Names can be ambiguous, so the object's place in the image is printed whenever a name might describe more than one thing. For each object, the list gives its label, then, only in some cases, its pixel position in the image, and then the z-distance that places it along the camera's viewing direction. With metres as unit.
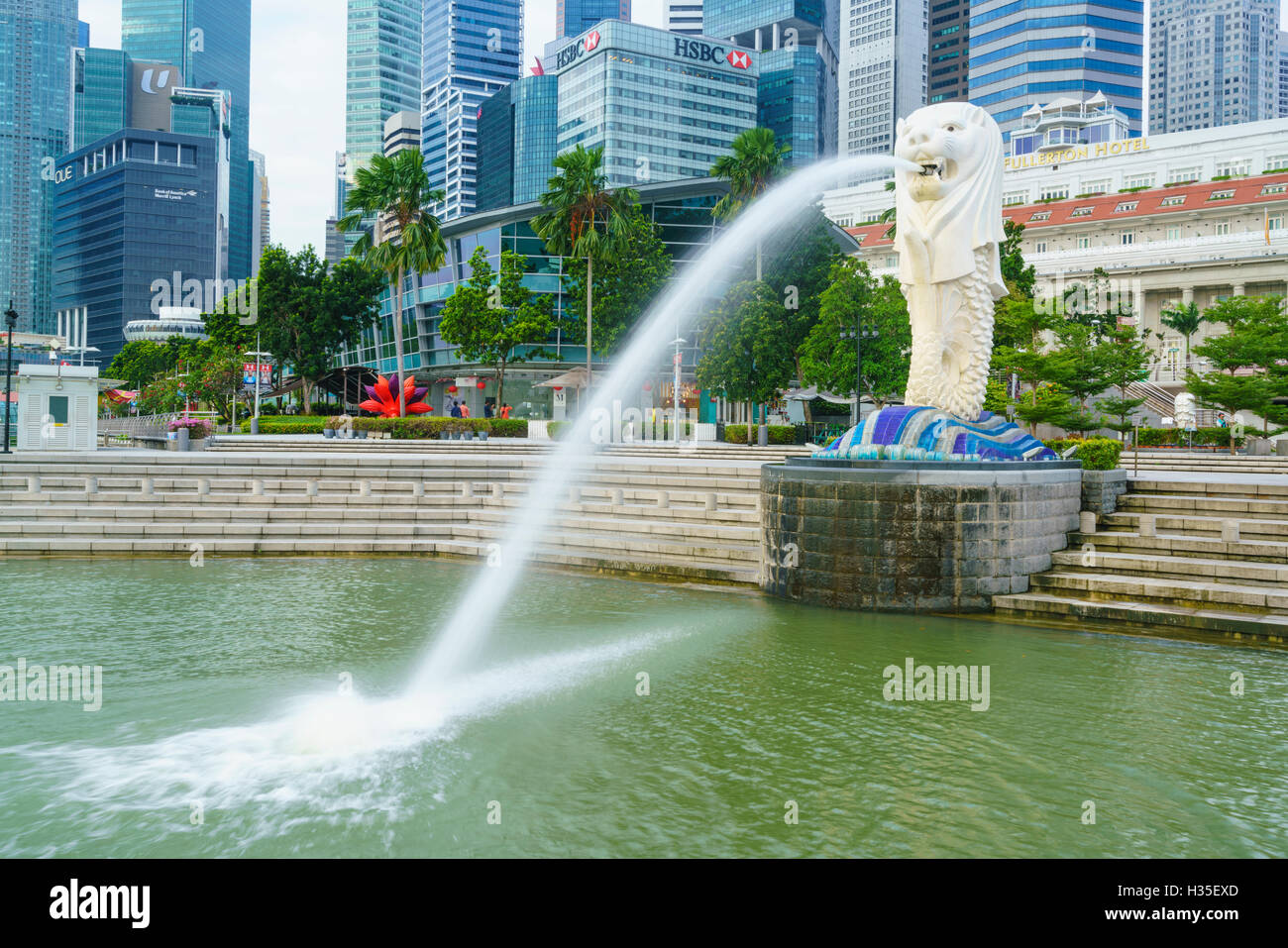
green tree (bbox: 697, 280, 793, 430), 41.81
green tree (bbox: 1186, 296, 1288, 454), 36.53
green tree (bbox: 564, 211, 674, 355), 49.88
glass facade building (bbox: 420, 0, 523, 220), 187.38
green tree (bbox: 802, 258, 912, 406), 42.62
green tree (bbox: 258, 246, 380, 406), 59.28
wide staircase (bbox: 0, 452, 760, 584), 17.38
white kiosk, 29.33
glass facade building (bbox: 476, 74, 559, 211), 152.00
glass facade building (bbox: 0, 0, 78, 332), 194.25
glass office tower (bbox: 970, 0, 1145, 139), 125.94
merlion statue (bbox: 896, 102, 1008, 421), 15.13
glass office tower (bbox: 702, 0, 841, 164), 163.38
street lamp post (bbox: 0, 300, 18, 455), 27.83
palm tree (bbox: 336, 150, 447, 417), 49.09
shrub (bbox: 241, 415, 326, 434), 45.03
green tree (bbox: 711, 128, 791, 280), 47.75
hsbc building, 125.56
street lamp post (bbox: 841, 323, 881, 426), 39.66
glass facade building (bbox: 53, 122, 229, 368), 162.00
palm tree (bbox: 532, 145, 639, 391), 47.12
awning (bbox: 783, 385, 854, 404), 53.81
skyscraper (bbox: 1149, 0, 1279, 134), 197.00
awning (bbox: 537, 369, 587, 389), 48.91
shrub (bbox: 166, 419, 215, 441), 35.31
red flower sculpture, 43.12
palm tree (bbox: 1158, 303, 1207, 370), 62.25
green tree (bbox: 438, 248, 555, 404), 49.56
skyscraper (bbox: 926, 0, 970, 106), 181.75
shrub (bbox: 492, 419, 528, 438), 41.62
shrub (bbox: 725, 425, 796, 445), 43.34
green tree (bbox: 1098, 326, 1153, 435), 37.50
